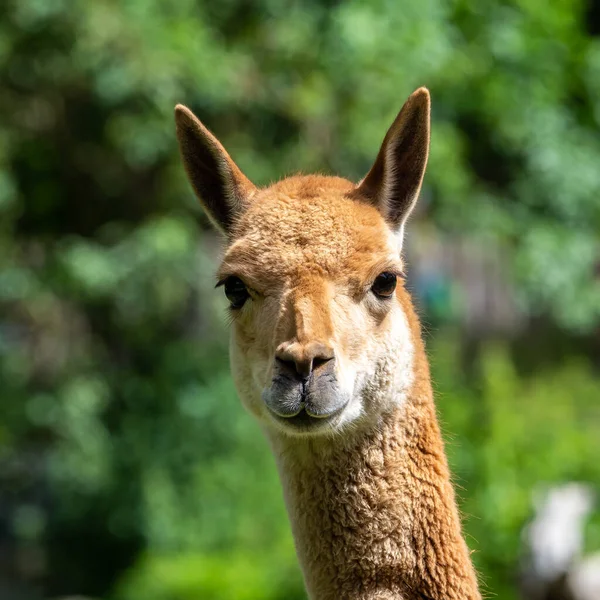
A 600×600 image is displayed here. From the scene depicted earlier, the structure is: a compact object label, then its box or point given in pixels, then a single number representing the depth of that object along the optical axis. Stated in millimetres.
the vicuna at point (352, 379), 6191
